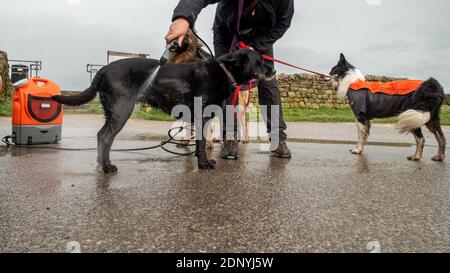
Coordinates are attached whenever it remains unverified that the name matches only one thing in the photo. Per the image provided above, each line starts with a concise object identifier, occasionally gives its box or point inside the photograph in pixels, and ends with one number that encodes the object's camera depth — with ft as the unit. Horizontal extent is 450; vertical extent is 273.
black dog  9.93
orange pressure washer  15.11
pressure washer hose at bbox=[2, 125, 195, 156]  14.03
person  13.55
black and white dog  13.91
